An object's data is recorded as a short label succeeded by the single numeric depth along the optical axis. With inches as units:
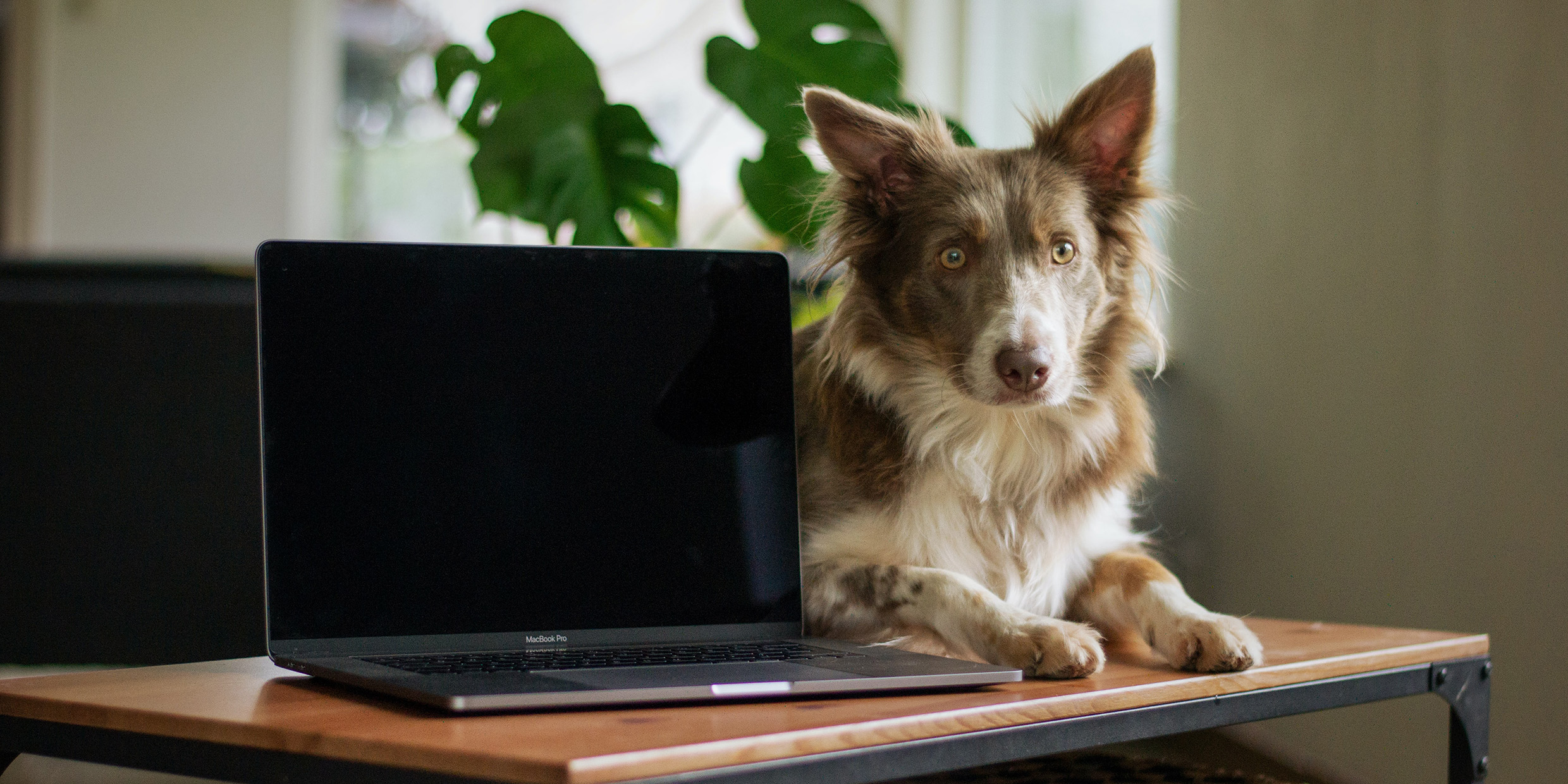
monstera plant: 107.1
